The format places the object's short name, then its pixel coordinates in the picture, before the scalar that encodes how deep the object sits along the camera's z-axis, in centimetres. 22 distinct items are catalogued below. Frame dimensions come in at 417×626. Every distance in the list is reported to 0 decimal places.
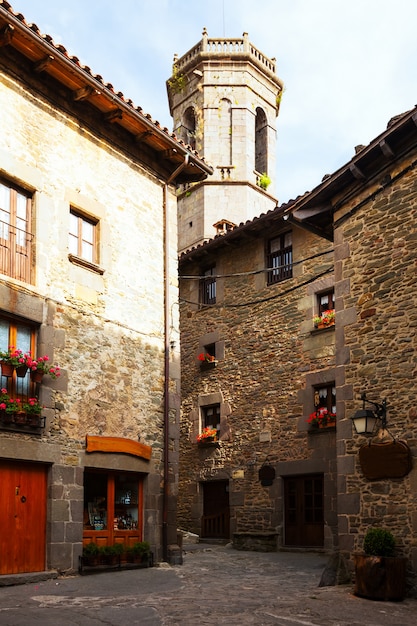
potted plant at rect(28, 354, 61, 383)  1042
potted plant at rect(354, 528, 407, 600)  880
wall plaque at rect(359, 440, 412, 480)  929
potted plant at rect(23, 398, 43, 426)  1037
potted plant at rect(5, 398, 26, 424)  1004
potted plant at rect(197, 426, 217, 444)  1836
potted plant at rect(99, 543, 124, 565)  1138
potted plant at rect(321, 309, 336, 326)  1592
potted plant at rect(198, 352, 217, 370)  1884
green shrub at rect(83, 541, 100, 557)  1113
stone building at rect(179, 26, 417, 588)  984
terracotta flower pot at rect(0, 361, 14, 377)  1016
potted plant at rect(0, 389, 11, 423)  998
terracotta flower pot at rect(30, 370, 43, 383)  1051
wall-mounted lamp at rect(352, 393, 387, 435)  969
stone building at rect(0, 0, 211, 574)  1055
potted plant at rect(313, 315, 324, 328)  1622
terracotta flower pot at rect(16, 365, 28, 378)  1034
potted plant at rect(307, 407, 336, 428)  1549
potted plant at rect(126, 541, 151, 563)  1185
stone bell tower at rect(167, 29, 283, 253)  2569
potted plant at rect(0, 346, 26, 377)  1012
